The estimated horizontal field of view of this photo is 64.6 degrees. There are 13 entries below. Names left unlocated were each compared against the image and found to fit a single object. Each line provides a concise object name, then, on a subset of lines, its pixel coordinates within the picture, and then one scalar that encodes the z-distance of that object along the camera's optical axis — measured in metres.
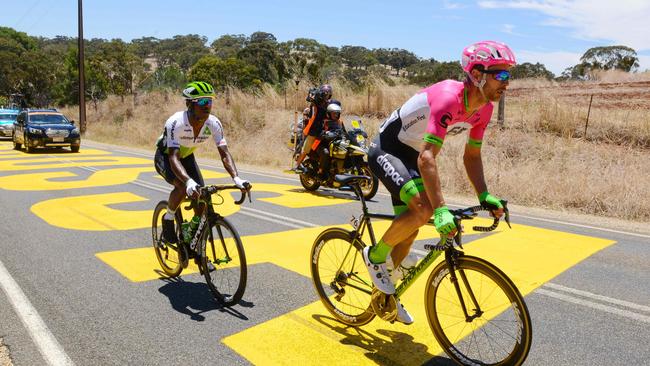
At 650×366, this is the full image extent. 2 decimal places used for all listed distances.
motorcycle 10.69
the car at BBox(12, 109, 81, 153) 20.00
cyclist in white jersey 5.00
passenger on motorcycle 11.05
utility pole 32.88
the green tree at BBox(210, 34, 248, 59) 170.62
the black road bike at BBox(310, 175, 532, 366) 3.19
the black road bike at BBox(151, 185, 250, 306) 4.70
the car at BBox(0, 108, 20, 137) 27.64
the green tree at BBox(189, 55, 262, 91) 68.05
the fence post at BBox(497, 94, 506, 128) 17.88
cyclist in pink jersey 3.26
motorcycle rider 11.04
